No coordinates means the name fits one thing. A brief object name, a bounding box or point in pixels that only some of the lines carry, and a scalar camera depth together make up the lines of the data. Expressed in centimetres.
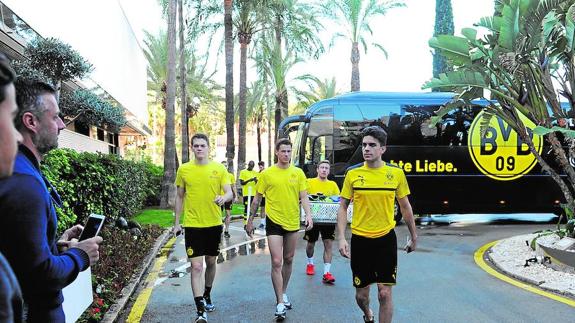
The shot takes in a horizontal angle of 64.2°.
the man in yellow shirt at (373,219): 416
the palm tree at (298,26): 2289
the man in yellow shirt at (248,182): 1258
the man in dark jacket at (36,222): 169
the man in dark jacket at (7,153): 114
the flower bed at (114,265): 511
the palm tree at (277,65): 2648
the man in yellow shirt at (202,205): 525
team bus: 1333
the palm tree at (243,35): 2195
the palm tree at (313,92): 3070
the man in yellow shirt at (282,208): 527
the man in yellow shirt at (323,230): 677
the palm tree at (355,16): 2203
